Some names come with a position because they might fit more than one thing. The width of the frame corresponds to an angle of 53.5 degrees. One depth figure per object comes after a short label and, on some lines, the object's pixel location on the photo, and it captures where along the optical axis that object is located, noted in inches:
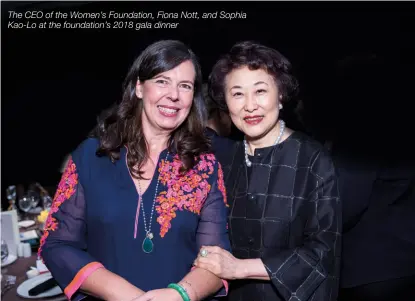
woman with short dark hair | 63.7
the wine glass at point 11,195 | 133.6
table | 75.5
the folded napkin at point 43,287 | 75.1
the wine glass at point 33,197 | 129.8
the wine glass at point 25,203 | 128.7
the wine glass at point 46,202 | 130.1
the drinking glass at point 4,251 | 90.1
